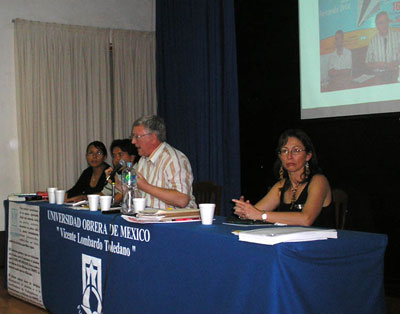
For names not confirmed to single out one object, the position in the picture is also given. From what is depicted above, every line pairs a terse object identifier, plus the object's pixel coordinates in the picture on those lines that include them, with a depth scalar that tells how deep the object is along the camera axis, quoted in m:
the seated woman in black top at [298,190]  2.68
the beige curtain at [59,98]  5.79
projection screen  3.93
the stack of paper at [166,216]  2.60
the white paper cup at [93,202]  3.20
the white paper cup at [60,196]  3.69
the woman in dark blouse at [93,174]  5.05
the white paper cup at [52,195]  3.77
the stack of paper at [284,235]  1.96
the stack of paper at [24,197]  4.02
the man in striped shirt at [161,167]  3.33
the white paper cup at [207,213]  2.48
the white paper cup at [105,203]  3.10
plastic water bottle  3.06
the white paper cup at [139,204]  2.92
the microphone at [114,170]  3.13
